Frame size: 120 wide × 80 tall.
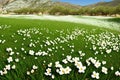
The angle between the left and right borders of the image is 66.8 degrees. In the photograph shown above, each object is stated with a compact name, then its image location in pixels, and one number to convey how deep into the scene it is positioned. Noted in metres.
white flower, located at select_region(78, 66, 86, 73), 2.88
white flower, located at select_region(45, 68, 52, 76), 2.81
